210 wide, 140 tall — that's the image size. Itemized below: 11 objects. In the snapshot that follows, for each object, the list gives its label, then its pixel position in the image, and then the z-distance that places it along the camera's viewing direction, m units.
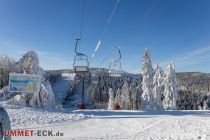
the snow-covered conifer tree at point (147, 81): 24.65
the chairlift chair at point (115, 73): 13.52
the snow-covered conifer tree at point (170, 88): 25.54
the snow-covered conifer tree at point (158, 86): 24.93
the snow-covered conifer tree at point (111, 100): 37.39
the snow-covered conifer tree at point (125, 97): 37.94
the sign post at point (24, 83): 14.92
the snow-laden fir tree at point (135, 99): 39.43
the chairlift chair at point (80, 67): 11.82
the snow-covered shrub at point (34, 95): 16.28
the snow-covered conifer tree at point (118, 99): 40.28
